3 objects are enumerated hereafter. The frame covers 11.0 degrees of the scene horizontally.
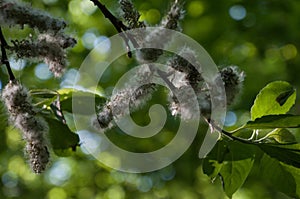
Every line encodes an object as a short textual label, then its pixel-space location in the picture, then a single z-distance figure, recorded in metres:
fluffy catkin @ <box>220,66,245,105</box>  1.09
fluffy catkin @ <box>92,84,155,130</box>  1.08
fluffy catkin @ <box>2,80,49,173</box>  1.09
